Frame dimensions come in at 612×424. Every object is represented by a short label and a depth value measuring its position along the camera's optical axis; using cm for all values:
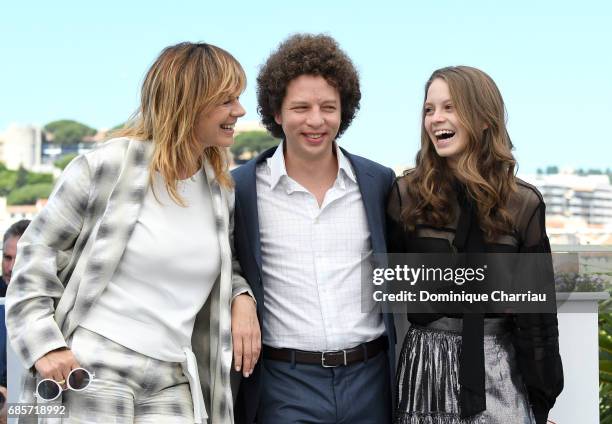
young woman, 305
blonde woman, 269
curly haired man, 315
